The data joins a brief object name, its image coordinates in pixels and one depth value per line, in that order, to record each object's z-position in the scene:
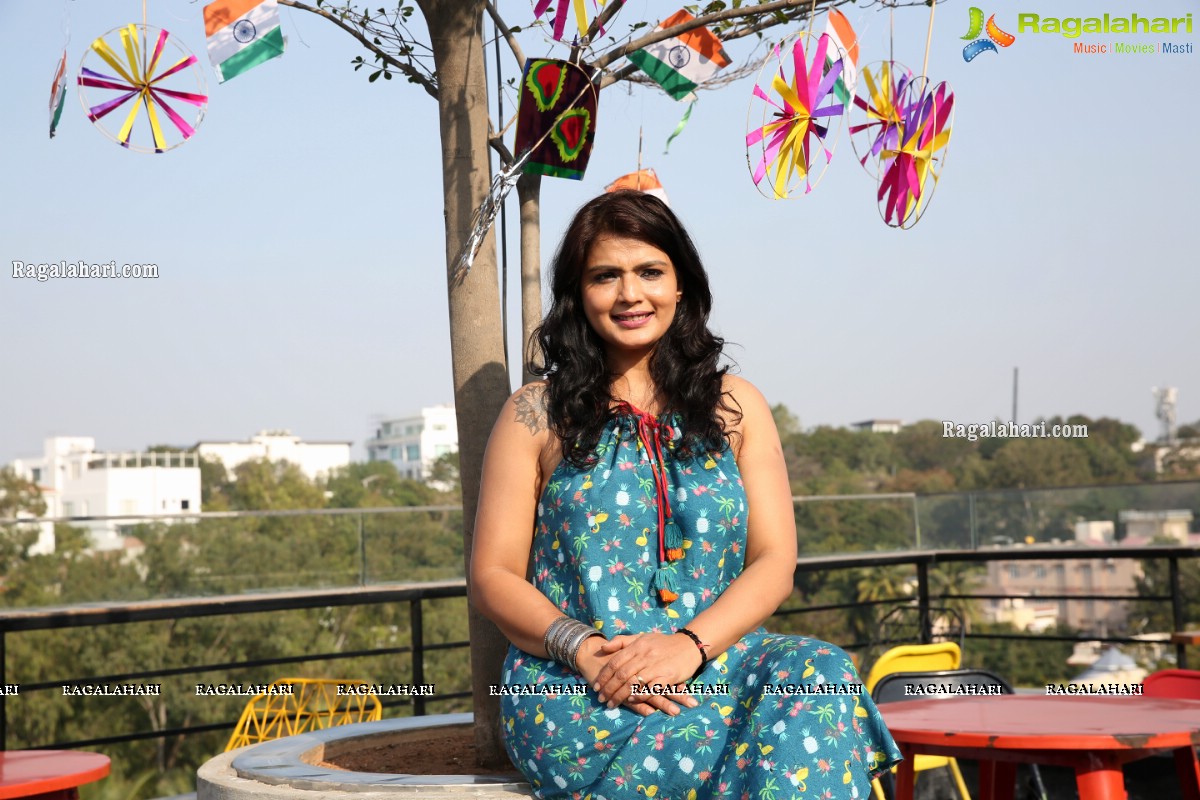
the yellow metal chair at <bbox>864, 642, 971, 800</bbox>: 3.21
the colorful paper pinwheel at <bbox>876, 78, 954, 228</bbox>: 2.85
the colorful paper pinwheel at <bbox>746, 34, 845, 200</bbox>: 2.72
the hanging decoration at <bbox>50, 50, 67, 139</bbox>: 2.49
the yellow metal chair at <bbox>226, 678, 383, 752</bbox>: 3.44
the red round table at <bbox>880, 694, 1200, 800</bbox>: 2.01
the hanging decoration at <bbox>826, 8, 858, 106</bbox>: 2.75
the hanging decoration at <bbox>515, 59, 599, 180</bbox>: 2.49
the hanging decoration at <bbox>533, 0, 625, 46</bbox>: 2.52
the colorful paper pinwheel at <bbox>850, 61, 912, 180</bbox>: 2.84
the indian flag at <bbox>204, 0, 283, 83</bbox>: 2.36
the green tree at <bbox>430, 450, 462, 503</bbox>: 40.16
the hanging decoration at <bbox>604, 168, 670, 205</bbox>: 2.75
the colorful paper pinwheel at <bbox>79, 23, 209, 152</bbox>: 2.54
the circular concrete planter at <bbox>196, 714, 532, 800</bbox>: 1.84
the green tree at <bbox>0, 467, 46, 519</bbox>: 39.75
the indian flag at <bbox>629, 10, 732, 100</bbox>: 2.63
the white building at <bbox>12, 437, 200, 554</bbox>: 43.44
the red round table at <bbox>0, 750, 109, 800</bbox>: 2.41
